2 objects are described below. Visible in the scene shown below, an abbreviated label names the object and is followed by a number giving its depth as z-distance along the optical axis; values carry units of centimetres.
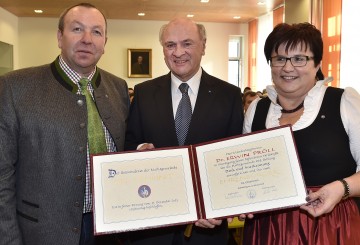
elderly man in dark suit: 206
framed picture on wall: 1166
